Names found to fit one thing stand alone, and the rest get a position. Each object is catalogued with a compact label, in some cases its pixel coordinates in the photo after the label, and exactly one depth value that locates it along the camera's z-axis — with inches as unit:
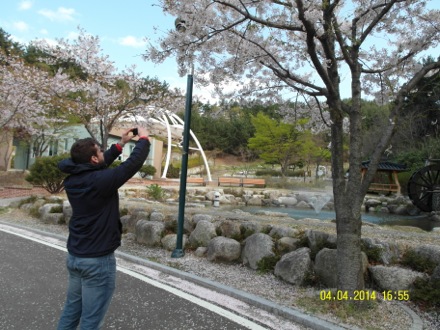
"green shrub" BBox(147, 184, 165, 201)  590.5
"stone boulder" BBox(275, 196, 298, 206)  762.8
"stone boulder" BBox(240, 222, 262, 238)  219.6
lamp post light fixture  217.5
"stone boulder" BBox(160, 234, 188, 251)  237.2
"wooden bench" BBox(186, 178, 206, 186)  1022.6
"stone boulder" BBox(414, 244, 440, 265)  157.8
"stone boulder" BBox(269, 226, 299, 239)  206.7
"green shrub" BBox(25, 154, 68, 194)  508.7
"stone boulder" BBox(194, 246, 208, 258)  221.8
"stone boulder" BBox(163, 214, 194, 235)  250.5
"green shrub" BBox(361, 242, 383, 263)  170.2
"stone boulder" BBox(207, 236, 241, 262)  208.7
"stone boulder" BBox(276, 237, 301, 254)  193.5
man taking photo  89.4
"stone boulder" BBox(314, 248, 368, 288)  163.8
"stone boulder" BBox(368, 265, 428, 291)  152.7
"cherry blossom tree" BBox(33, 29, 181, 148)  401.4
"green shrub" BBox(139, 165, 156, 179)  1039.6
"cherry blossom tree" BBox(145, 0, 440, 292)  146.0
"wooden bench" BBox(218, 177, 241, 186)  1038.7
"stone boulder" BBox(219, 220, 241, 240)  224.4
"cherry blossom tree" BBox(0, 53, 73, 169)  489.7
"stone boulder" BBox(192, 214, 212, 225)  252.2
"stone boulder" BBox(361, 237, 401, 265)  169.9
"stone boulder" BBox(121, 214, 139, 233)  283.4
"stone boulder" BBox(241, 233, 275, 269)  194.2
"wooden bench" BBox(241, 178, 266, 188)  1042.1
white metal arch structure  1019.9
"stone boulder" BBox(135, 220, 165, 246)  248.7
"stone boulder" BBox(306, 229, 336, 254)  180.2
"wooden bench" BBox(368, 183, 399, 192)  959.0
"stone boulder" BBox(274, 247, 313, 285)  170.9
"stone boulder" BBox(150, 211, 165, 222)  274.5
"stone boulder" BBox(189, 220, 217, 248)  231.1
